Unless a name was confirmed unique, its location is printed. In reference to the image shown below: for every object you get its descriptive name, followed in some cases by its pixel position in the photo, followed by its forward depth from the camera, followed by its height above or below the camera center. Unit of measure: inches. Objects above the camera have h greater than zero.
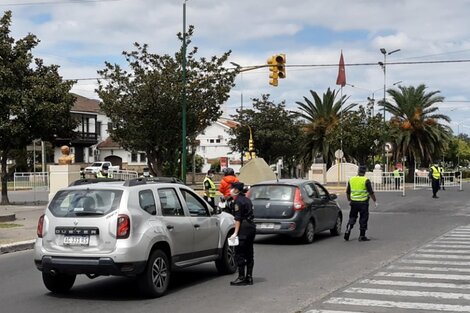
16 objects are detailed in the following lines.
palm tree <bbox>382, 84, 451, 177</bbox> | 2186.3 +118.6
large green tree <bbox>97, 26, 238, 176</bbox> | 1238.3 +129.1
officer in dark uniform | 373.4 -43.6
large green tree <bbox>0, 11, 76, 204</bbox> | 1028.5 +108.3
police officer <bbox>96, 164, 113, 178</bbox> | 844.6 -12.4
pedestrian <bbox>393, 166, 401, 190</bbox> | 1551.4 -39.8
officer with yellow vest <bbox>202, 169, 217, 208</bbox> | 845.2 -35.2
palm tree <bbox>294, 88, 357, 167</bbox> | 2465.6 +161.4
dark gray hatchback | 576.4 -43.3
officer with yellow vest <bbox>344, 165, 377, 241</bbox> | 614.9 -37.0
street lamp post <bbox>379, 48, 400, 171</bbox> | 2049.7 +354.4
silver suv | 326.0 -38.4
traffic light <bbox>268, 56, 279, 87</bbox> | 1026.7 +145.9
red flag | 2240.4 +298.8
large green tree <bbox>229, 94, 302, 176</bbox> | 2662.4 +137.7
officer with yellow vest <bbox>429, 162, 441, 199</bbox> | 1291.8 -37.8
